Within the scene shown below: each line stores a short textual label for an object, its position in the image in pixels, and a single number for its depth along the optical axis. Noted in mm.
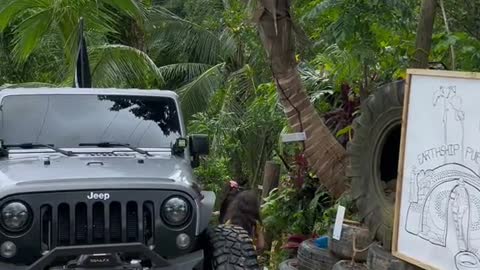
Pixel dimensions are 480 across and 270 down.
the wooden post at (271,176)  10836
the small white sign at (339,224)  6656
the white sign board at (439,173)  4578
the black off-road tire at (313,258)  7066
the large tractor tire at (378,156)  6172
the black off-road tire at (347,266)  6528
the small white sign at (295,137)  7930
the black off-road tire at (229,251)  5504
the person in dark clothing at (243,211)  8758
